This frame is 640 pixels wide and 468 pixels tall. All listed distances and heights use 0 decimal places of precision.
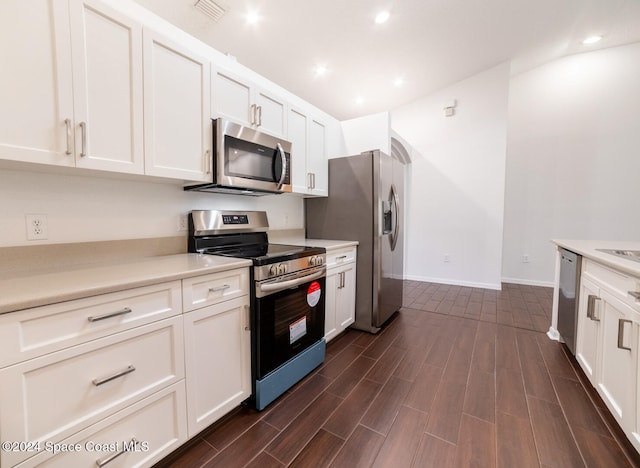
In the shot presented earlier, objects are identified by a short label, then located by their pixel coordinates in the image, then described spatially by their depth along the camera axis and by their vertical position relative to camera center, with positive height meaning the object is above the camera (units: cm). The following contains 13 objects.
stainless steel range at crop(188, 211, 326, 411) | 158 -49
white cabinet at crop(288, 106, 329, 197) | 240 +67
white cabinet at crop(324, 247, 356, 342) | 234 -64
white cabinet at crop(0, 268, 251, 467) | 85 -60
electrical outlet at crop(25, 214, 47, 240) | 127 -3
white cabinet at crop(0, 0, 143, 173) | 103 +58
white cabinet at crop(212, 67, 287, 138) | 175 +85
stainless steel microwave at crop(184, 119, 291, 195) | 172 +42
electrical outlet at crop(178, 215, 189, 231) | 185 -1
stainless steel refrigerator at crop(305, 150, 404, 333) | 262 +3
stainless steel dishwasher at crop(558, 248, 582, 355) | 210 -60
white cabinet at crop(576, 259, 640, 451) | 127 -66
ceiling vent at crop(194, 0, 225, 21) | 206 +168
